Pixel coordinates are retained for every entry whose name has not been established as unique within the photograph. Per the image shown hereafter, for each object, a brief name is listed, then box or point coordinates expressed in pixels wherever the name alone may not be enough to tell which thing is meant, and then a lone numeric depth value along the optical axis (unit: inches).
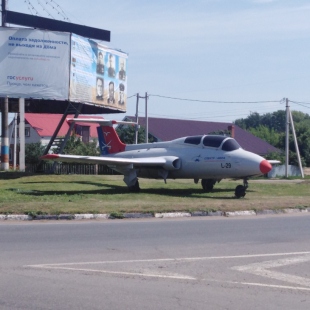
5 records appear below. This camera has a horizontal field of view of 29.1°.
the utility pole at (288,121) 1895.7
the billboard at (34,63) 1277.1
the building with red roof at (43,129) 2878.9
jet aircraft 898.1
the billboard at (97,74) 1351.5
